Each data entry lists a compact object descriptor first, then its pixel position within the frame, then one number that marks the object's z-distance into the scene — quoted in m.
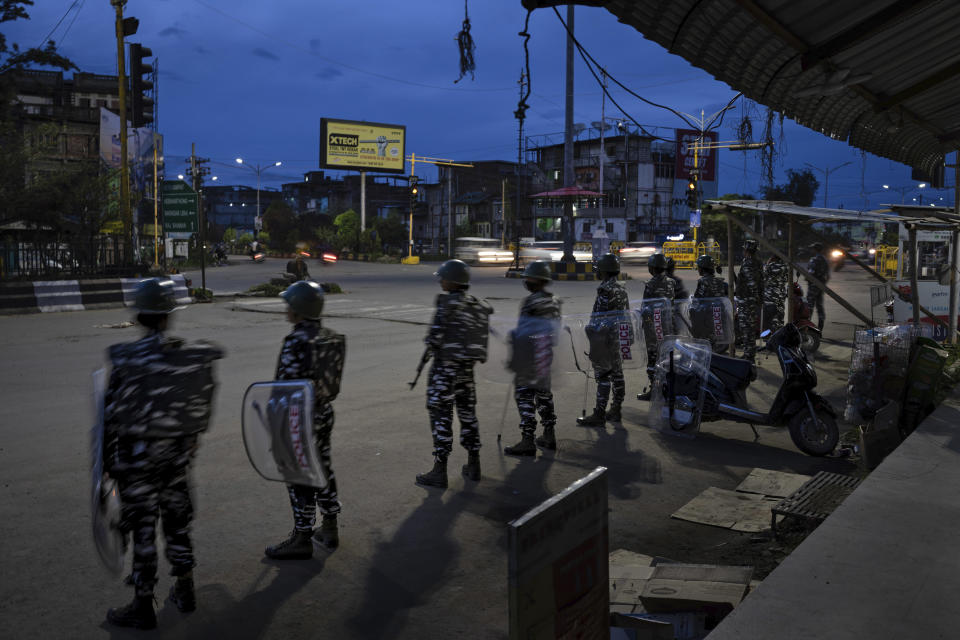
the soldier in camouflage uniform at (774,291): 13.43
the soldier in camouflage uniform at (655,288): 9.71
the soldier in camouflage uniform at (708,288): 10.87
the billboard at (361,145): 67.12
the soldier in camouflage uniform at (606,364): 8.20
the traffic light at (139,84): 19.02
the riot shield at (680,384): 7.71
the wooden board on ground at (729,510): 5.40
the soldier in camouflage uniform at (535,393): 6.91
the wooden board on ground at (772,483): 6.09
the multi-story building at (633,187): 77.46
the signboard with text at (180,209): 24.97
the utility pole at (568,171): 34.56
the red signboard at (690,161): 69.57
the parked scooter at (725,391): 7.23
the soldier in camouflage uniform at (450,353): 6.01
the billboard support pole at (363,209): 63.94
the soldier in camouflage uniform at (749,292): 12.62
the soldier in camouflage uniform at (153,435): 3.69
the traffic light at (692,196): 37.38
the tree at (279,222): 86.62
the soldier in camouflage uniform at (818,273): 13.86
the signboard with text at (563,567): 2.19
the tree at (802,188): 85.81
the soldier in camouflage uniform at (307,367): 4.55
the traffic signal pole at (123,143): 21.81
